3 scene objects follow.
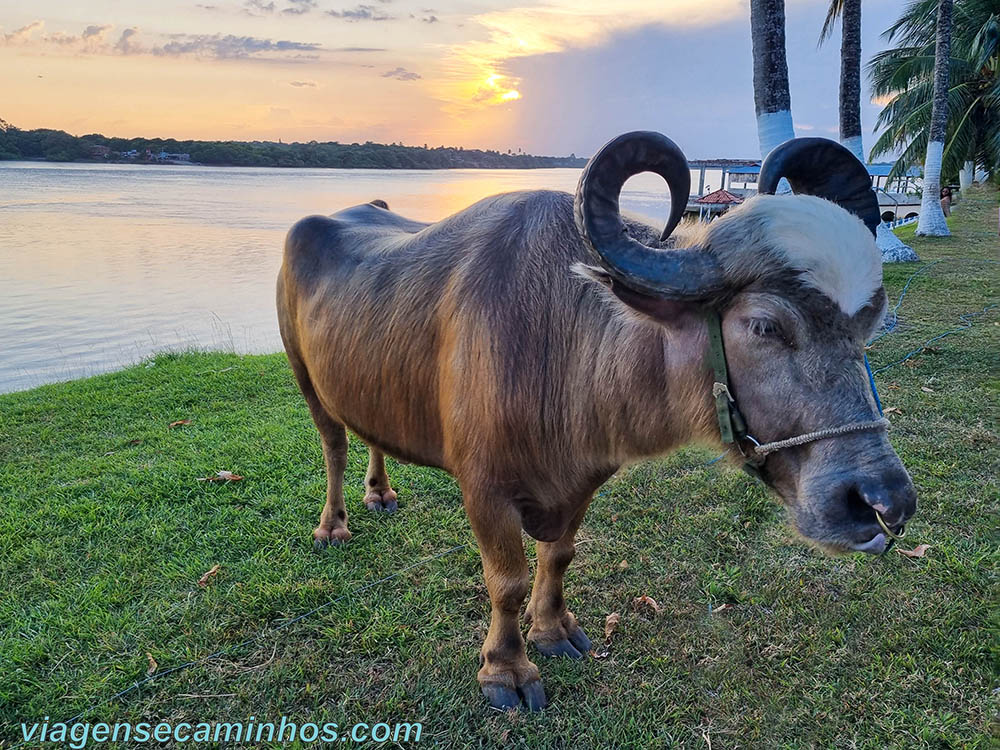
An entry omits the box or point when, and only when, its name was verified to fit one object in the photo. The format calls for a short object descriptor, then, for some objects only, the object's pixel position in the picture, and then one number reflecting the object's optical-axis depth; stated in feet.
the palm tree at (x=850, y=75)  38.09
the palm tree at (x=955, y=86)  76.74
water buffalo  6.05
